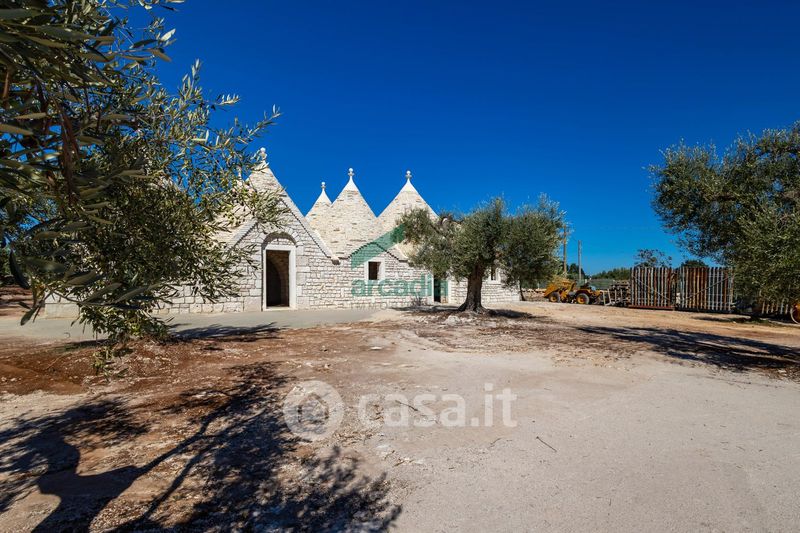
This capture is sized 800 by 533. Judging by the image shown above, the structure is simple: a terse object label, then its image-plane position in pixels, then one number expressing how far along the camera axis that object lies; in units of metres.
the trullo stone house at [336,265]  18.53
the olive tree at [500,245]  14.68
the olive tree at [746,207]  6.83
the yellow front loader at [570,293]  27.94
